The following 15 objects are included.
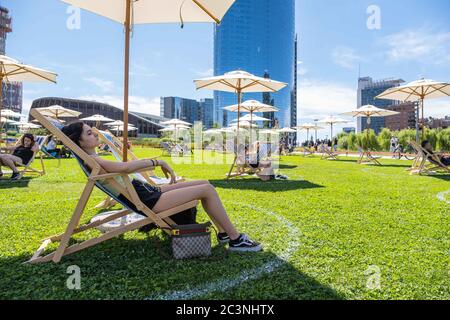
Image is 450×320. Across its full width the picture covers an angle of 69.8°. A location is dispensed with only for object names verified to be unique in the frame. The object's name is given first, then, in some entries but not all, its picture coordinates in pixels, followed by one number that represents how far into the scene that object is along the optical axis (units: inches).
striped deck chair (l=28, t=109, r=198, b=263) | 105.1
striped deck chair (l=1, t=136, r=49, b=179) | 319.8
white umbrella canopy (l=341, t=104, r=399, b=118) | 664.7
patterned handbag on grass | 110.4
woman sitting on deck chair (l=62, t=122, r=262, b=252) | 109.0
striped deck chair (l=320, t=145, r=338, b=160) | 818.8
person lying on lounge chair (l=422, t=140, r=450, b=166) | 387.5
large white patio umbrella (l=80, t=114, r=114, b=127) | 847.2
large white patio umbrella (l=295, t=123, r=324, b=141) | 1195.9
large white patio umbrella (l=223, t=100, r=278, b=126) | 560.2
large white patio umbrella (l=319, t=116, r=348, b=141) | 943.0
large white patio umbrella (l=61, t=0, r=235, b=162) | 167.0
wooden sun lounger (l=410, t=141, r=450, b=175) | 386.0
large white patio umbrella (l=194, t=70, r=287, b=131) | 356.8
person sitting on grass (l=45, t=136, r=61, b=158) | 532.6
